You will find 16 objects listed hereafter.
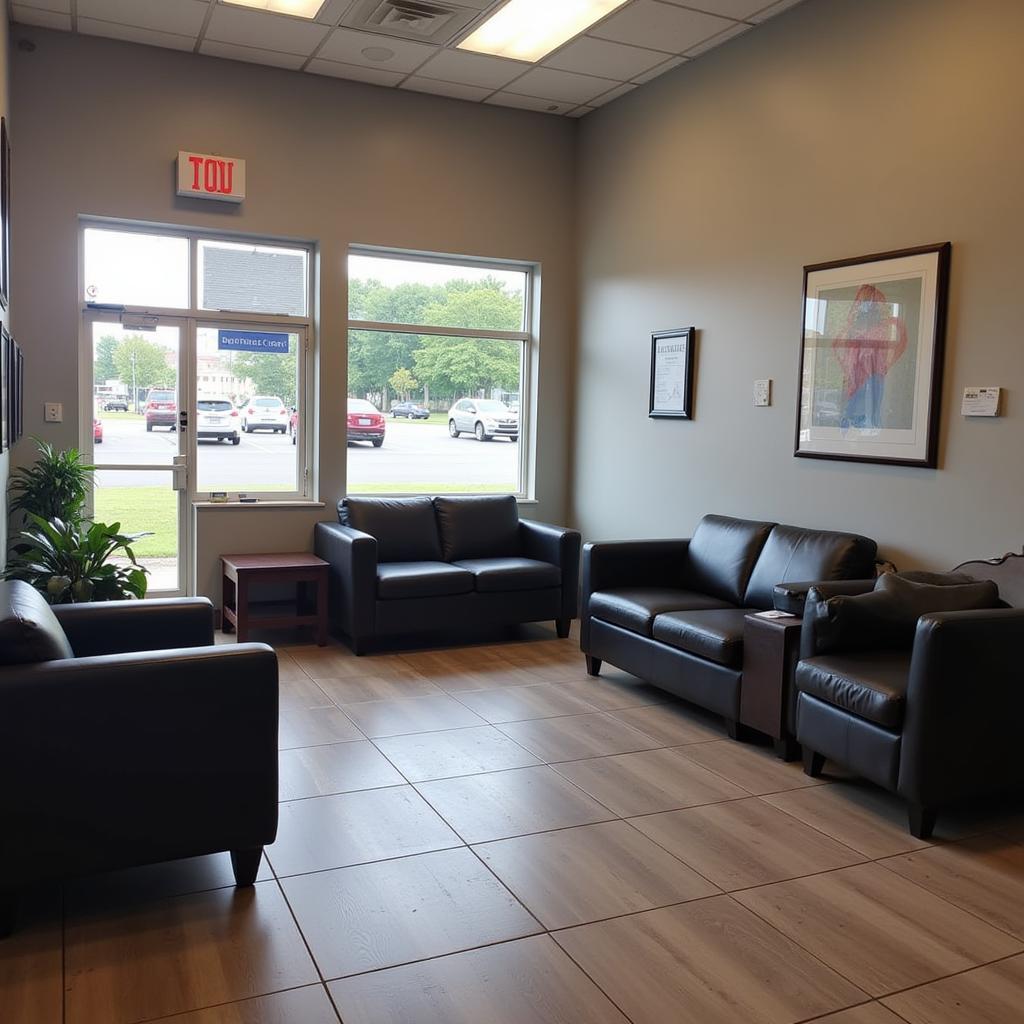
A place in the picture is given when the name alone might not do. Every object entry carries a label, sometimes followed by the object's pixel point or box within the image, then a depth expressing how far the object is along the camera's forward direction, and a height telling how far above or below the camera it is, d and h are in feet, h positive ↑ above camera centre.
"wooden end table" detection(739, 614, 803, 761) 12.13 -3.16
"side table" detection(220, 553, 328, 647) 17.46 -3.09
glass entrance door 18.63 -0.50
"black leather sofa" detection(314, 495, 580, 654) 17.47 -2.83
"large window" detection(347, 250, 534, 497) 20.70 +0.98
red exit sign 18.15 +4.48
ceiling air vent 15.71 +6.71
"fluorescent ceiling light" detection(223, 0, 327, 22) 15.89 +6.77
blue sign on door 19.51 +1.47
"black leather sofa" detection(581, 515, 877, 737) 13.39 -2.75
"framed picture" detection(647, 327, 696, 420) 18.21 +1.01
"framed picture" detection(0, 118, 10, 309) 13.57 +2.86
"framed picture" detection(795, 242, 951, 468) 13.32 +1.11
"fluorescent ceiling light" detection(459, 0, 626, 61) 15.87 +6.82
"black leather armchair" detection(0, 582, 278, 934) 7.53 -2.82
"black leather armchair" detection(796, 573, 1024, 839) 9.93 -2.78
